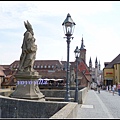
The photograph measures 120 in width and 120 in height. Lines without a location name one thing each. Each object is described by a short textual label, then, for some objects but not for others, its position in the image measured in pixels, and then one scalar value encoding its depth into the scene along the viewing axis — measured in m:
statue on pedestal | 12.73
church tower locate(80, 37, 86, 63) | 118.34
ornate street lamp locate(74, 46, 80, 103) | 17.27
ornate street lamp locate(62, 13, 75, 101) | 11.76
